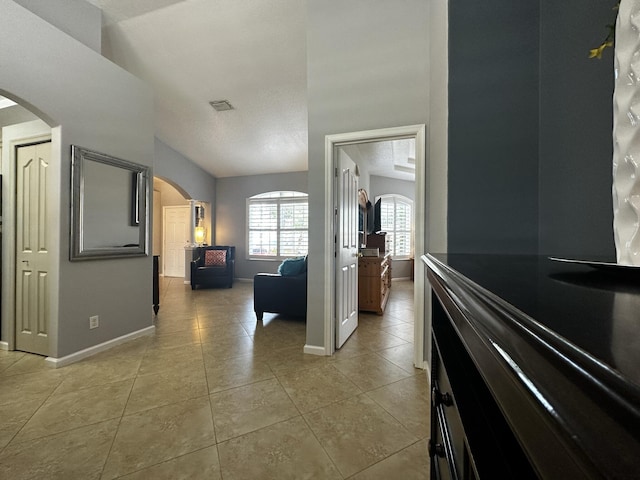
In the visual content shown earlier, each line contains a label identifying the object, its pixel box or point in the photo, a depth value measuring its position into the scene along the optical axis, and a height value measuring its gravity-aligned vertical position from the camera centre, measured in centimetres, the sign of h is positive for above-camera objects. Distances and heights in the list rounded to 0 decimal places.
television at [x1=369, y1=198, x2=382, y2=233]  703 +49
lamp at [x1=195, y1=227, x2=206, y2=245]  759 +6
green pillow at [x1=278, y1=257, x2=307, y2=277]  418 -40
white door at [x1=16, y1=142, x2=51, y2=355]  282 -13
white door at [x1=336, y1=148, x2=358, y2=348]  299 -13
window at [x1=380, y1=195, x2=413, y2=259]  830 +45
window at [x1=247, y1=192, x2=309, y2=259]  779 +34
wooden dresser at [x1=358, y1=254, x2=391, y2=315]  443 -65
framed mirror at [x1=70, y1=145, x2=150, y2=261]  278 +31
